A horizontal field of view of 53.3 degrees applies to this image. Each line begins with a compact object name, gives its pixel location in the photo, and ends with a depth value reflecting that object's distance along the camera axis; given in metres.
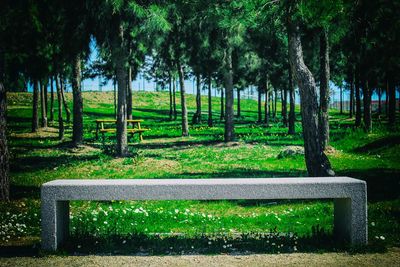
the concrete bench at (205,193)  4.98
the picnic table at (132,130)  20.70
